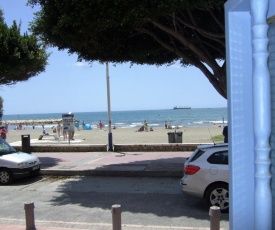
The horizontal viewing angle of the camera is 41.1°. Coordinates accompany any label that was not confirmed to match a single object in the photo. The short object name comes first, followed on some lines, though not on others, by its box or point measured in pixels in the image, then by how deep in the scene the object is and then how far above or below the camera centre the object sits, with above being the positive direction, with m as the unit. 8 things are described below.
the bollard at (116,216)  5.65 -1.63
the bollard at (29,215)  6.34 -1.77
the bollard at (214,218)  5.28 -1.58
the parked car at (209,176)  8.06 -1.50
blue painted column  2.62 +0.03
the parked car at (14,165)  12.32 -1.77
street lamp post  19.25 +0.51
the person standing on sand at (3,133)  26.05 -1.37
